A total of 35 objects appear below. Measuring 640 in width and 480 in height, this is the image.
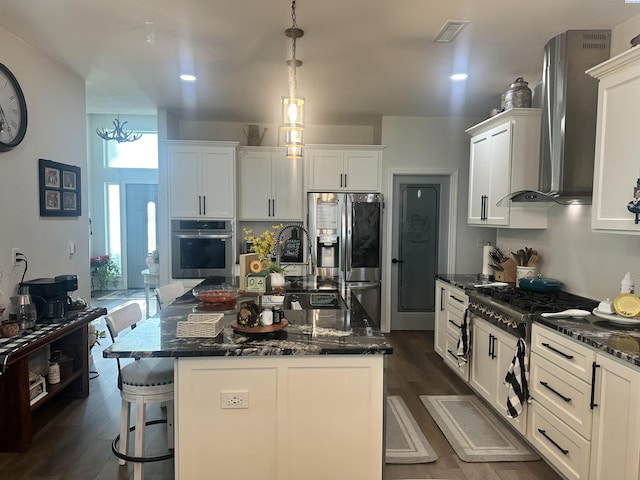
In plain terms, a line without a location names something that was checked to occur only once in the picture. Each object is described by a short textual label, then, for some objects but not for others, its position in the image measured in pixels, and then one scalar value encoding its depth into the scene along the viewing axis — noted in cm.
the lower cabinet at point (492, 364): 281
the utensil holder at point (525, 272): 360
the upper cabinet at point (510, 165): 340
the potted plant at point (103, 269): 747
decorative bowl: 276
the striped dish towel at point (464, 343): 342
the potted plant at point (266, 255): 309
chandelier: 601
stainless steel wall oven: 490
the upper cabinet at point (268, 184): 511
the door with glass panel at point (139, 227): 762
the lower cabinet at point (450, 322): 367
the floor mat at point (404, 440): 262
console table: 252
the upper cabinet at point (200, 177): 488
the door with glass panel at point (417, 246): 542
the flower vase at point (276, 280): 311
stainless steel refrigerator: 502
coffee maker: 305
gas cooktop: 267
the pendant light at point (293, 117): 247
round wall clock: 286
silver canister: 340
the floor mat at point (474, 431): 267
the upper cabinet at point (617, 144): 218
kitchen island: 192
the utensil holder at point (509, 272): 382
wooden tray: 209
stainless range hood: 276
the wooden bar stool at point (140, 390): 213
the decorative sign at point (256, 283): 279
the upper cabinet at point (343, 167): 513
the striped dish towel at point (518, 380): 260
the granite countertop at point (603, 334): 189
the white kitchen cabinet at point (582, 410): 186
